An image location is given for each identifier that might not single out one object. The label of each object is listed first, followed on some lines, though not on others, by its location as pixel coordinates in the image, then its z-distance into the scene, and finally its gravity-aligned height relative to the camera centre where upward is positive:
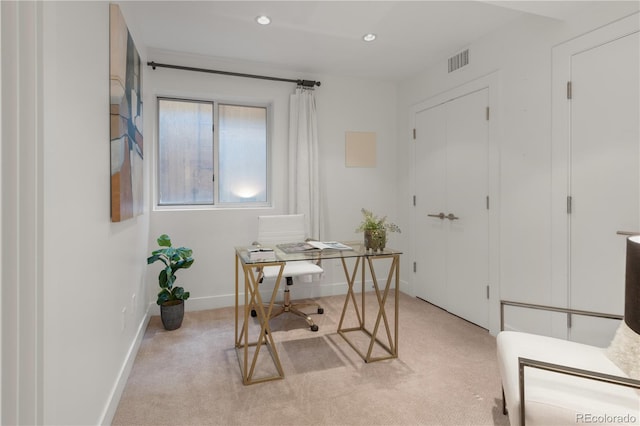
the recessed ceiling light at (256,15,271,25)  2.66 +1.62
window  3.60 +0.71
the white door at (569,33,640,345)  2.02 +0.26
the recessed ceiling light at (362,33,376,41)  3.00 +1.65
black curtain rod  3.24 +1.52
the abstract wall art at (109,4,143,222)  1.85 +0.59
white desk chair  3.11 -0.22
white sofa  1.18 -0.71
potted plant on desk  2.47 -0.15
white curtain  3.77 +0.72
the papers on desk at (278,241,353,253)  2.48 -0.26
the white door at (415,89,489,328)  3.09 +0.09
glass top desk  2.18 -1.05
